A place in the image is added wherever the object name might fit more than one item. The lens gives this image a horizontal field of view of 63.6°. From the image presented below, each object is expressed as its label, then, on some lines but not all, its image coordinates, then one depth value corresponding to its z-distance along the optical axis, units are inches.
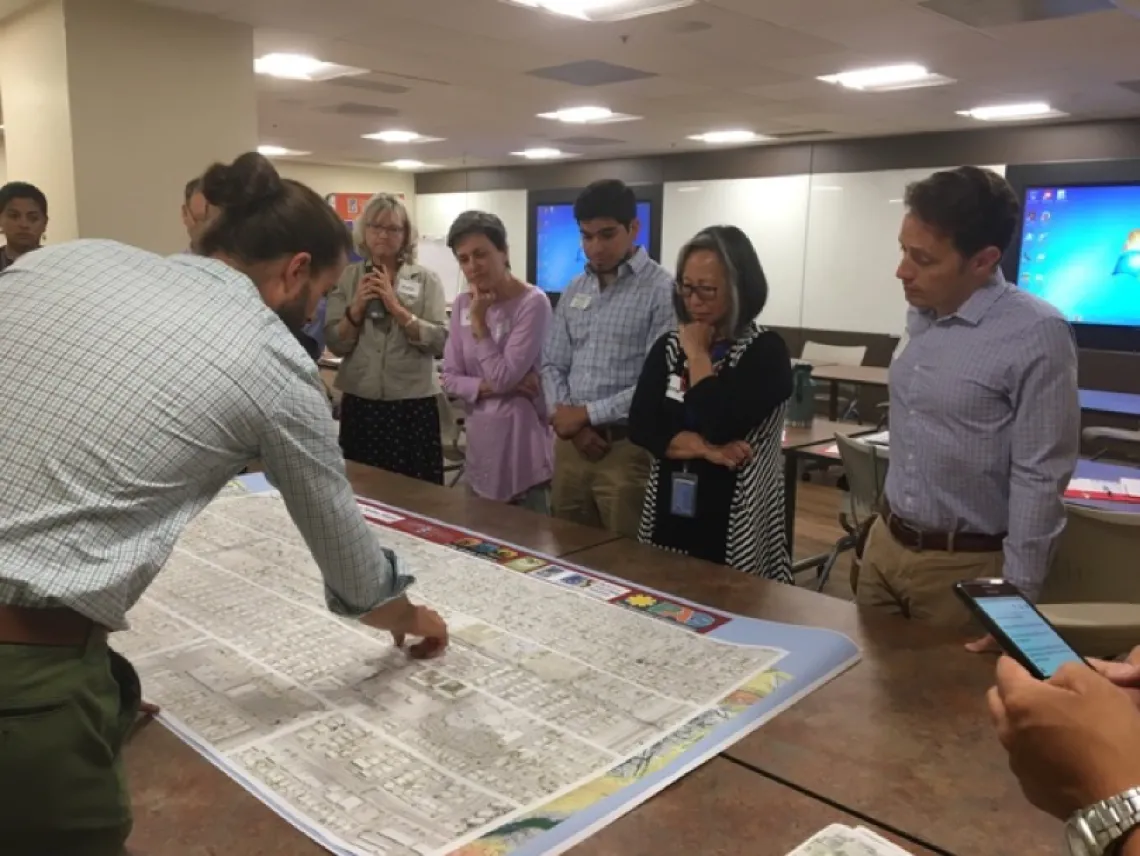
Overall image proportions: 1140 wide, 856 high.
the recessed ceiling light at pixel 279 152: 376.6
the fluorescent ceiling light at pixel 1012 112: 245.1
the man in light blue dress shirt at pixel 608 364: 101.5
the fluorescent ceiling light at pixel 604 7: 146.7
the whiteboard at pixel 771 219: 337.1
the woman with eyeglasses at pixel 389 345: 124.4
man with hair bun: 34.5
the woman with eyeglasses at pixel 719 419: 82.0
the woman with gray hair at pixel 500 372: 115.4
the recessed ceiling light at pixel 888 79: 198.4
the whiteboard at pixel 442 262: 424.5
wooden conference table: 38.6
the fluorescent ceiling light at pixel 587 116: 259.3
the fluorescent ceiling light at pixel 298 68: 196.4
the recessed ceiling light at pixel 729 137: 308.0
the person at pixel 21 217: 137.7
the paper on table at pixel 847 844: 37.6
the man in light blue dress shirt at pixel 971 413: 68.3
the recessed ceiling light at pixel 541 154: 364.2
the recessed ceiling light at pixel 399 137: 321.1
